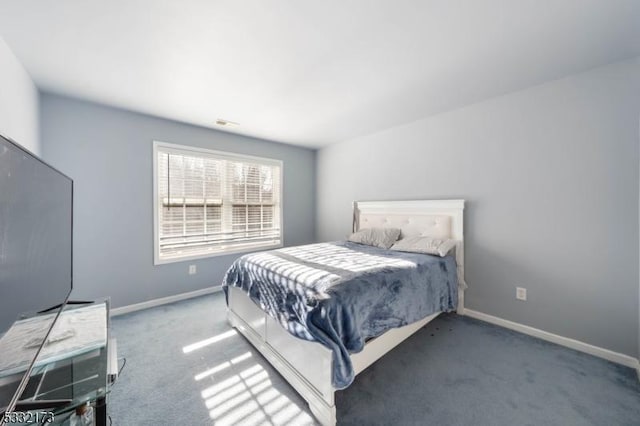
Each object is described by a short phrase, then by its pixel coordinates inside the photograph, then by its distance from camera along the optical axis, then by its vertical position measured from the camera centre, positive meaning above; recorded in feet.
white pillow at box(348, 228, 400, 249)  9.96 -1.00
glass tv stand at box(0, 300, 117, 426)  2.57 -2.12
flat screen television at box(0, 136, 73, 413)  2.49 -0.40
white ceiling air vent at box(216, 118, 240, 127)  10.29 +3.87
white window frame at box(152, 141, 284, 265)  9.98 +1.32
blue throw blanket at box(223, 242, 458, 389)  4.74 -1.85
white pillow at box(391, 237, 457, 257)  8.27 -1.14
